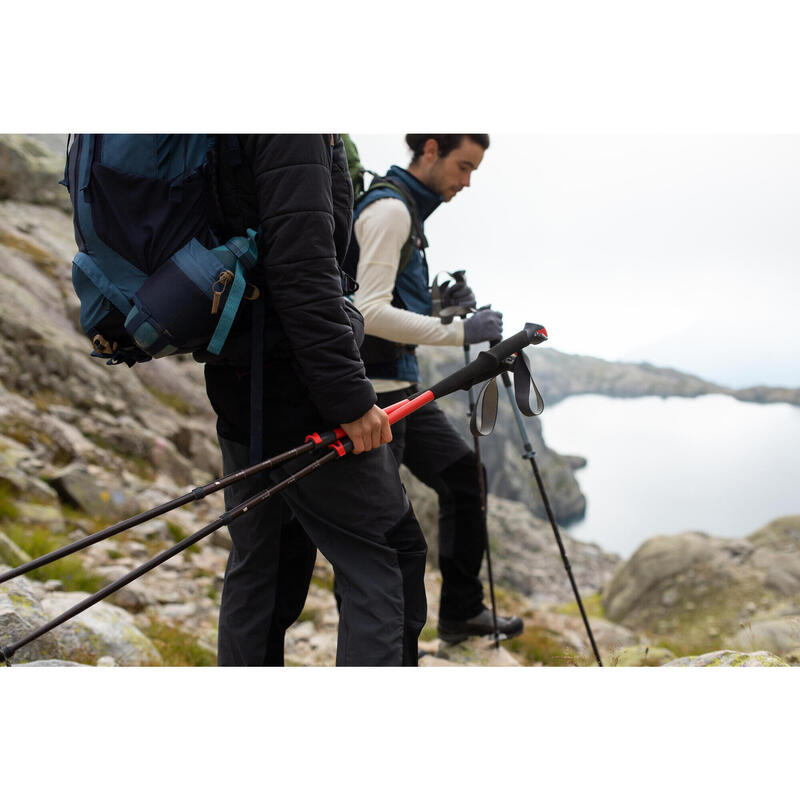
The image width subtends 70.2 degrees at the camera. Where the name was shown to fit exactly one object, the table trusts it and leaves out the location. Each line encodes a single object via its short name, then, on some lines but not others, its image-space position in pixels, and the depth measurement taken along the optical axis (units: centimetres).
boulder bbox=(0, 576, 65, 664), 270
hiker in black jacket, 179
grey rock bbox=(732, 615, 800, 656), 381
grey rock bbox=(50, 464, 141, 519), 751
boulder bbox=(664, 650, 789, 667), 258
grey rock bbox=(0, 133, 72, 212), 1822
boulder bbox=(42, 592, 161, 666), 329
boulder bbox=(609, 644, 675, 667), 411
